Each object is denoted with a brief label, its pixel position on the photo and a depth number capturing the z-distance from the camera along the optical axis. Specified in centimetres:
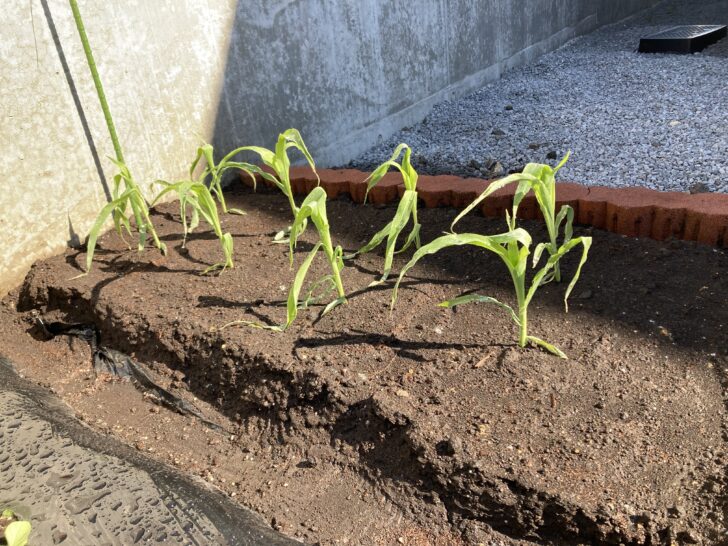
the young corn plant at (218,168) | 204
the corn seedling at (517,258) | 131
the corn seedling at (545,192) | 147
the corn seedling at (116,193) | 187
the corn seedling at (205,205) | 188
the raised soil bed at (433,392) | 121
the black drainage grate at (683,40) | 473
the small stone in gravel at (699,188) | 247
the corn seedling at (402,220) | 163
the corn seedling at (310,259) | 146
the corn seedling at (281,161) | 195
